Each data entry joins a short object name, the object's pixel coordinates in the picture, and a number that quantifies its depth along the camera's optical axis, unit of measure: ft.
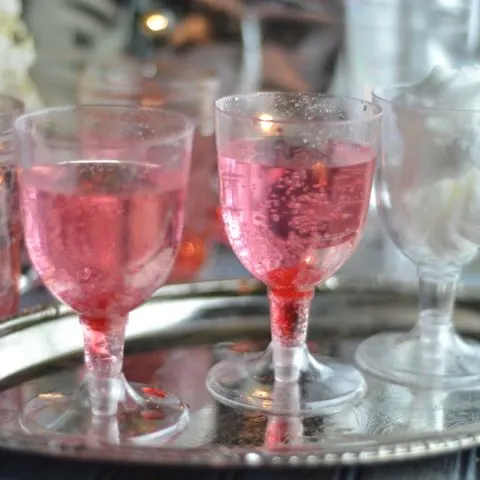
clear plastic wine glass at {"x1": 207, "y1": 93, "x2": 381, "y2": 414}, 2.99
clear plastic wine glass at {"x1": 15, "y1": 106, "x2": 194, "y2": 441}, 2.93
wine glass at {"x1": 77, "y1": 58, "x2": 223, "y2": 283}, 3.56
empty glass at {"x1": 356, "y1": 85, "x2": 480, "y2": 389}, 3.11
